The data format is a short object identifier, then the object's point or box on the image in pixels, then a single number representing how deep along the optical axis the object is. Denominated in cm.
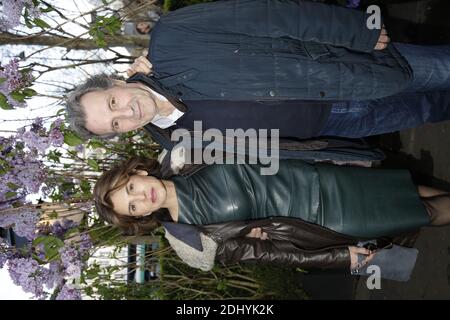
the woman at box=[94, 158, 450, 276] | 246
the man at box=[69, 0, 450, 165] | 217
